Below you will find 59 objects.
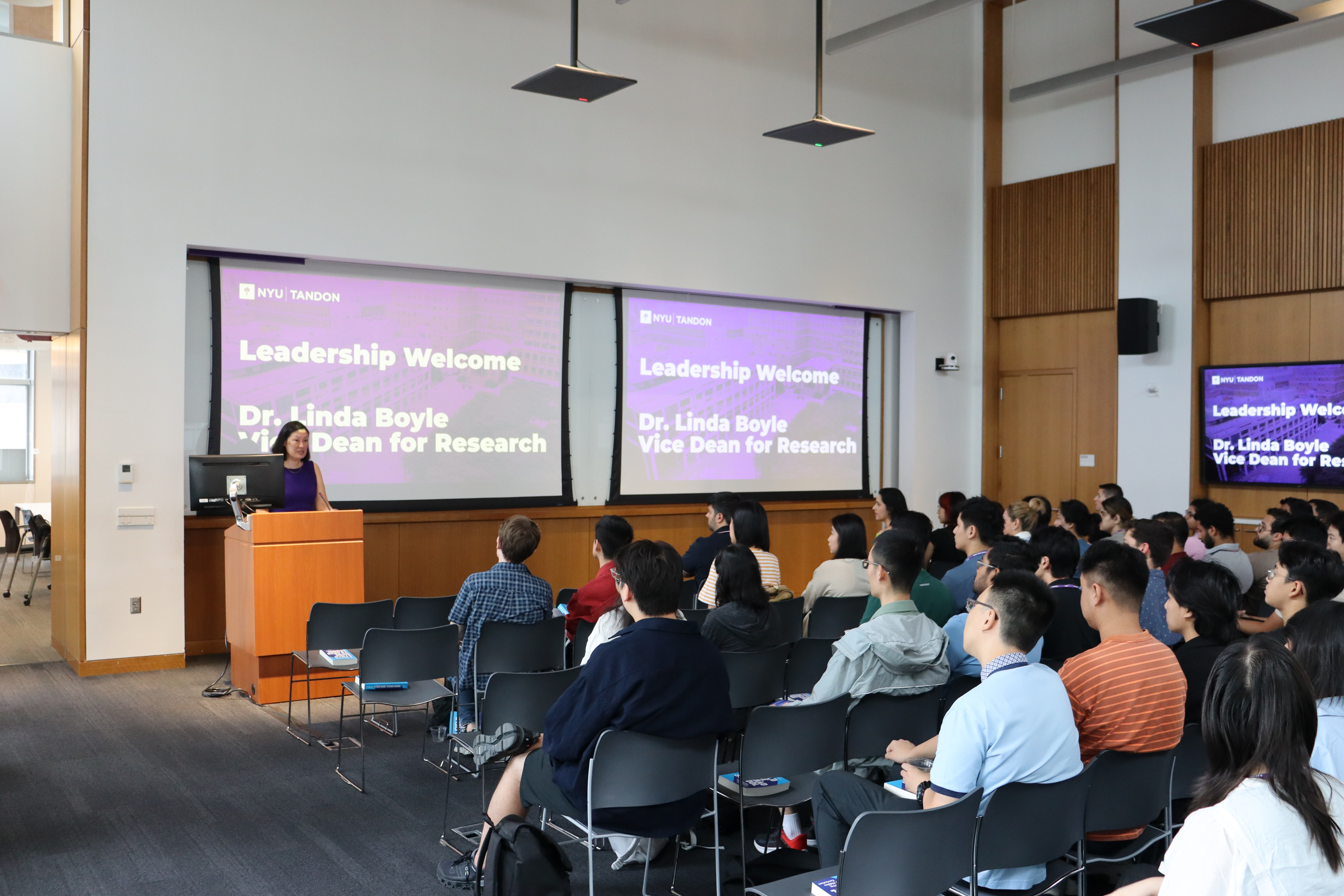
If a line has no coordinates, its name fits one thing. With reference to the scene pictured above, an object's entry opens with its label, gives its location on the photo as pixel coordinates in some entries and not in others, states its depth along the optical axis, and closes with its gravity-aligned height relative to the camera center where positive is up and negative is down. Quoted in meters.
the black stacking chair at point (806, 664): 4.36 -0.88
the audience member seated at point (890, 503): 7.45 -0.31
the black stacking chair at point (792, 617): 5.33 -0.83
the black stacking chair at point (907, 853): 2.26 -0.89
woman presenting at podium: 6.55 -0.08
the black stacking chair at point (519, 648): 4.41 -0.83
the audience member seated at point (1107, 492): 8.02 -0.24
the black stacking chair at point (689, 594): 6.47 -0.87
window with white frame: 13.34 +0.55
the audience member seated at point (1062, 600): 4.16 -0.58
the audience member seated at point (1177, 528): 6.20 -0.41
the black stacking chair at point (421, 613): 5.32 -0.81
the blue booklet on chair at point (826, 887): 2.37 -1.00
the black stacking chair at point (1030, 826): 2.44 -0.90
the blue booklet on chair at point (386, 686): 4.56 -1.04
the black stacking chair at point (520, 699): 3.63 -0.87
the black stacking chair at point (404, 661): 4.37 -0.88
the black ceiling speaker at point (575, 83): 6.30 +2.39
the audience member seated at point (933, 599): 4.48 -0.61
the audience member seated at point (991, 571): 3.92 -0.48
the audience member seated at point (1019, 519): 6.77 -0.39
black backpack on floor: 2.82 -1.13
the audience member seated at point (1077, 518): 6.75 -0.38
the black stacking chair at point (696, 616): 4.91 -0.76
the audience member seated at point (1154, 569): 4.64 -0.52
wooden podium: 5.75 -0.72
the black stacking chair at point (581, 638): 4.68 -0.82
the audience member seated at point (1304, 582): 3.77 -0.45
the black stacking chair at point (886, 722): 3.43 -0.90
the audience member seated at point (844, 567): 5.43 -0.57
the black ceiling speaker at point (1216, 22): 6.10 +2.72
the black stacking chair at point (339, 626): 5.03 -0.85
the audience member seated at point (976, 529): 5.49 -0.37
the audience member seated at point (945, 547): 7.11 -0.60
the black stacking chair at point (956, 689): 3.71 -0.84
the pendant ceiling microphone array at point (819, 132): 7.46 +2.45
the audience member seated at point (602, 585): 4.82 -0.59
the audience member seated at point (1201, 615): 3.51 -0.54
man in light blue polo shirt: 2.48 -0.63
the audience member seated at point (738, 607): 4.17 -0.61
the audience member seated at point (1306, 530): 5.64 -0.38
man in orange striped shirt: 2.96 -0.69
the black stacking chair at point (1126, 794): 2.70 -0.91
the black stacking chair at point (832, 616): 5.33 -0.82
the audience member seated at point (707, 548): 6.10 -0.53
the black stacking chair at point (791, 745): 3.20 -0.92
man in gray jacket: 3.50 -0.64
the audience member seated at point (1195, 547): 6.35 -0.54
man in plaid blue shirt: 4.58 -0.62
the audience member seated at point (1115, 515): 7.27 -0.38
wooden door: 10.38 +0.26
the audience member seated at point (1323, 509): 6.94 -0.32
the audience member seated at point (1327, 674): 2.26 -0.48
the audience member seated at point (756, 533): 5.48 -0.40
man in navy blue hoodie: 2.99 -0.71
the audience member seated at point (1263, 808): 1.52 -0.52
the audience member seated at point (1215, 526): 6.84 -0.43
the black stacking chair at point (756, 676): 4.04 -0.87
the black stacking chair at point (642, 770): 2.93 -0.92
